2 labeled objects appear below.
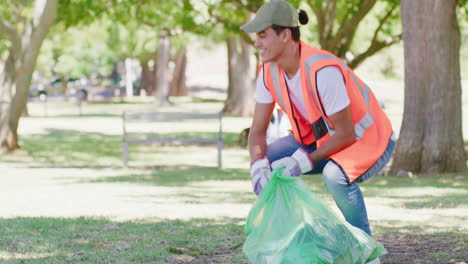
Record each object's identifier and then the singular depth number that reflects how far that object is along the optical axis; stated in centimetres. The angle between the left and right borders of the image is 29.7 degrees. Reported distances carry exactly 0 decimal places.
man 492
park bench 1590
